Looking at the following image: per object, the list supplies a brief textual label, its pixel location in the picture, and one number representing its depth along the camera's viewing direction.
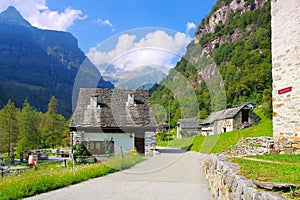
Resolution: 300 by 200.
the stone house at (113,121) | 23.33
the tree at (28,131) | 39.52
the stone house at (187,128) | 53.62
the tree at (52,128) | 49.41
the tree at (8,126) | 42.83
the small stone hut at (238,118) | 37.75
